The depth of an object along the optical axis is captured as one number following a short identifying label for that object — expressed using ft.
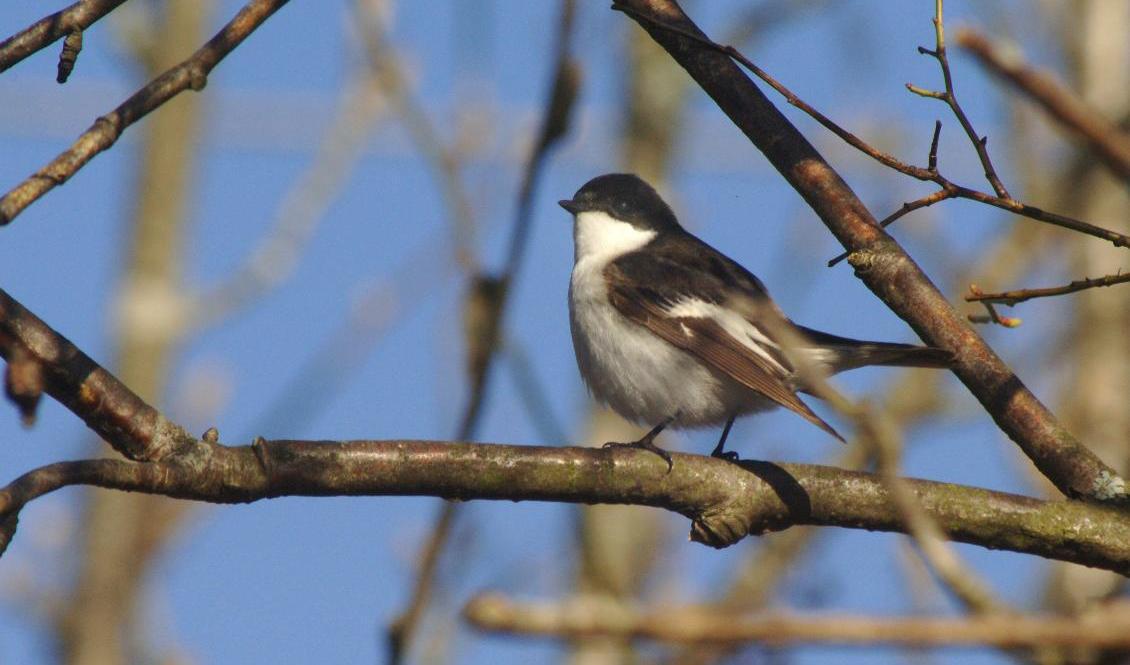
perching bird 34.40
